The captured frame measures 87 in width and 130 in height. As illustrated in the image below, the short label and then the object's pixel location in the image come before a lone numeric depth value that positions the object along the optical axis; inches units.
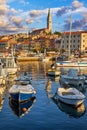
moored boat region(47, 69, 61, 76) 843.0
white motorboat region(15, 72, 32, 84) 668.3
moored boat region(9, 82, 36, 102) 427.2
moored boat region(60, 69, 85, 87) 652.7
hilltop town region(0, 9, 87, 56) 2616.4
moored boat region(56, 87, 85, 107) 417.8
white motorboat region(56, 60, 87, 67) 1192.5
